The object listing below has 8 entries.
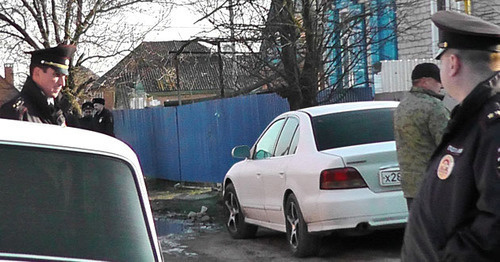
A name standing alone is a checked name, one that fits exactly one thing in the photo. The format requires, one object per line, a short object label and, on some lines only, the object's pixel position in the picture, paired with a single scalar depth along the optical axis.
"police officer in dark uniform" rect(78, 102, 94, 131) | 14.05
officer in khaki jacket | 5.80
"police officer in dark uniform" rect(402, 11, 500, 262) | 2.35
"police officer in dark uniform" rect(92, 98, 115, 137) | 13.84
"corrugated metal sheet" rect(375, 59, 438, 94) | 14.38
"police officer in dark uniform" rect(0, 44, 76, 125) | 5.41
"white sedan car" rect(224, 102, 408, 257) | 7.41
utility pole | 12.79
